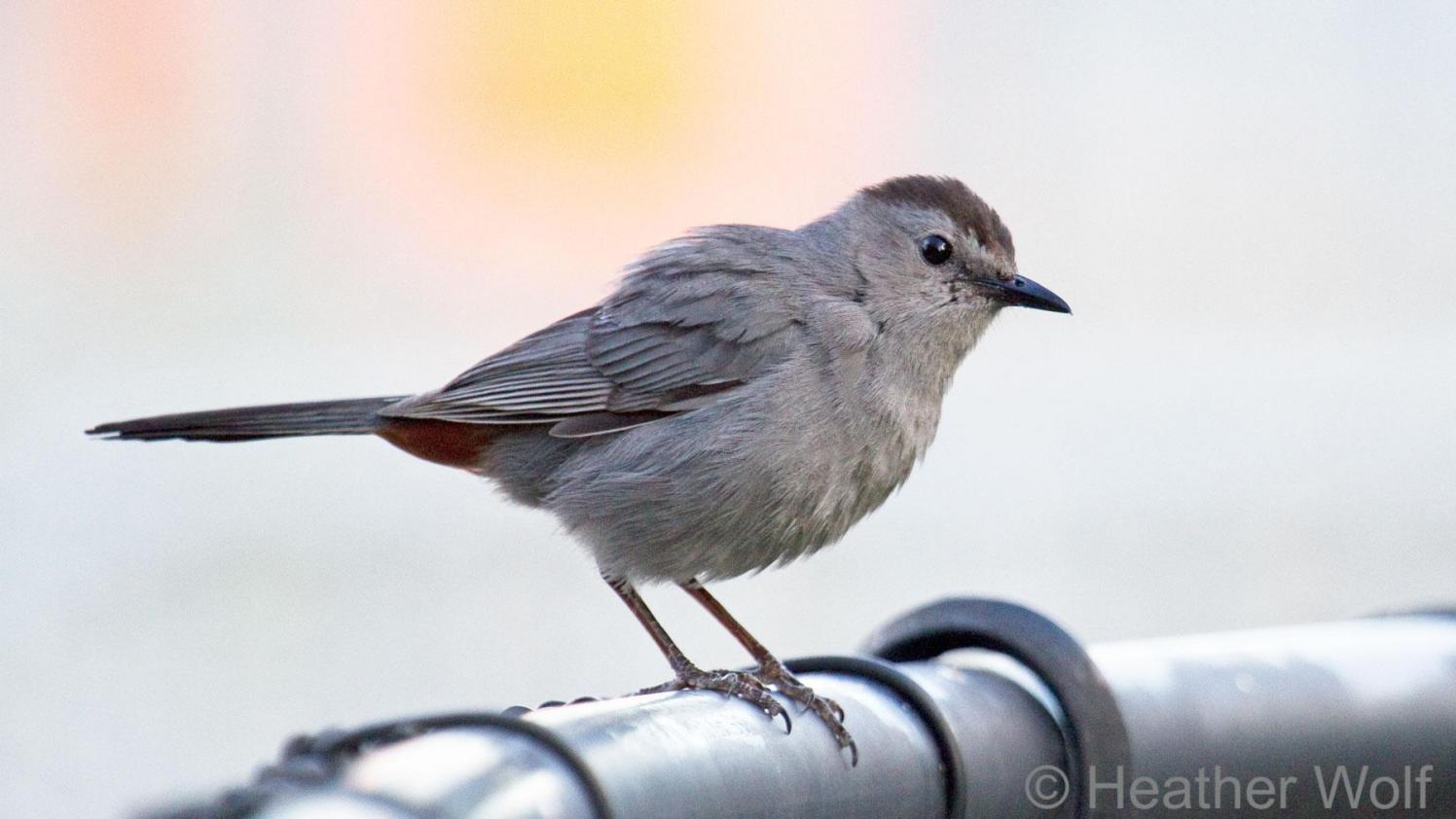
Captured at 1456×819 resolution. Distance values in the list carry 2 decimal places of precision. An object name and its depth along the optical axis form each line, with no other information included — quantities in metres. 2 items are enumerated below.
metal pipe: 4.25
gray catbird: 4.80
